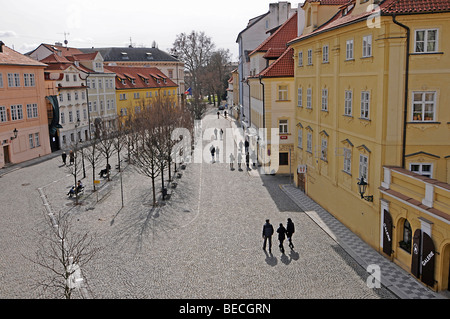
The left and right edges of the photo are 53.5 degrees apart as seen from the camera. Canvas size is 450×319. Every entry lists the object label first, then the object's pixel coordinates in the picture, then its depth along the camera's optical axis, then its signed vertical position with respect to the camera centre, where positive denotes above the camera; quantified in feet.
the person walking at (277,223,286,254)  57.26 -18.71
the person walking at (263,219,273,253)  56.28 -18.14
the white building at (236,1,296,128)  158.61 +20.92
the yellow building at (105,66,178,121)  207.82 +2.72
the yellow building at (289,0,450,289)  51.26 -1.83
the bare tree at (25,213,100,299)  46.98 -20.23
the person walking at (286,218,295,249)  57.92 -18.36
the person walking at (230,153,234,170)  115.96 -18.79
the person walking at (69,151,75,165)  111.23 -15.84
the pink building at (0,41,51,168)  121.90 -4.15
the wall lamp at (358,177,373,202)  56.96 -13.29
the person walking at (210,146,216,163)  130.11 -17.99
